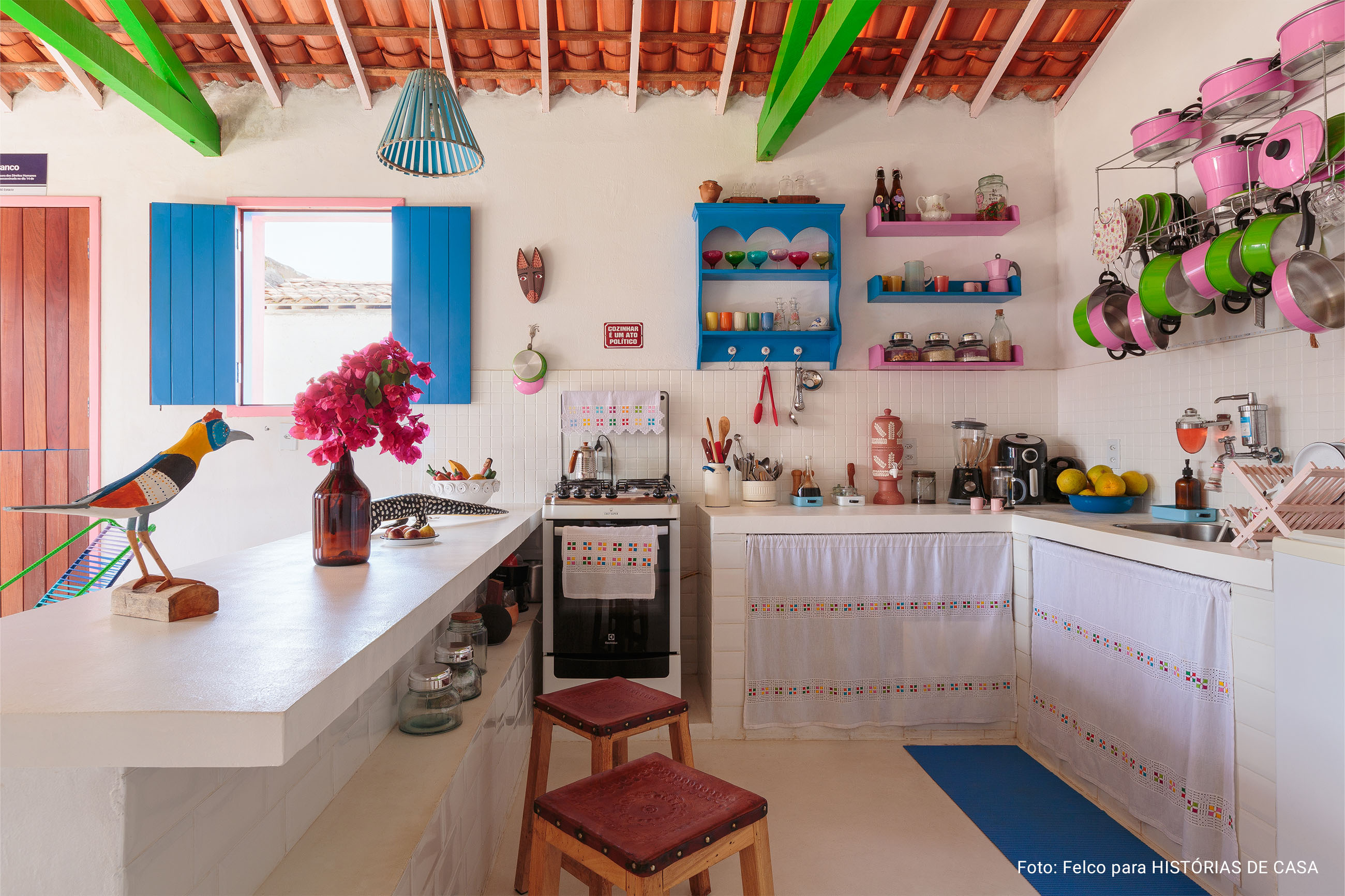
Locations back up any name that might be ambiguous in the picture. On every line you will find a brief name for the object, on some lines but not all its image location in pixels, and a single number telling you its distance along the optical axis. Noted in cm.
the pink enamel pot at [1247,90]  231
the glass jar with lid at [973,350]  377
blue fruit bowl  313
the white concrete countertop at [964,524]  233
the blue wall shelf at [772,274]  370
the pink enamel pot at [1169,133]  262
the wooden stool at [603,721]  177
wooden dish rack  190
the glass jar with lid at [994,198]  376
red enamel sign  387
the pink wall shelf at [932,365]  378
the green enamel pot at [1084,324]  328
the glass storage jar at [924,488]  378
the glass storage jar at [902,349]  376
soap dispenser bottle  283
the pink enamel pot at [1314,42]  208
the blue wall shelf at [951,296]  378
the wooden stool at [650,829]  124
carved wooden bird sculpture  119
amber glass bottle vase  171
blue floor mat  214
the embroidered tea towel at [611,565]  319
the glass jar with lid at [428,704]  179
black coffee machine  355
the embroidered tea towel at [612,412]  381
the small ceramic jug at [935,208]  375
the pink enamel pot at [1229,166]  242
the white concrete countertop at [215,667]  80
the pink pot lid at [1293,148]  208
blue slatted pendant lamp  240
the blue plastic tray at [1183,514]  279
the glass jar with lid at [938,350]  376
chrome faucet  250
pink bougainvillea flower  172
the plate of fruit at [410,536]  213
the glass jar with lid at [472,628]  211
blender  364
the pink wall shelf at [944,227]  376
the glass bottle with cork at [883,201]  378
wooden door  376
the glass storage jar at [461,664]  196
